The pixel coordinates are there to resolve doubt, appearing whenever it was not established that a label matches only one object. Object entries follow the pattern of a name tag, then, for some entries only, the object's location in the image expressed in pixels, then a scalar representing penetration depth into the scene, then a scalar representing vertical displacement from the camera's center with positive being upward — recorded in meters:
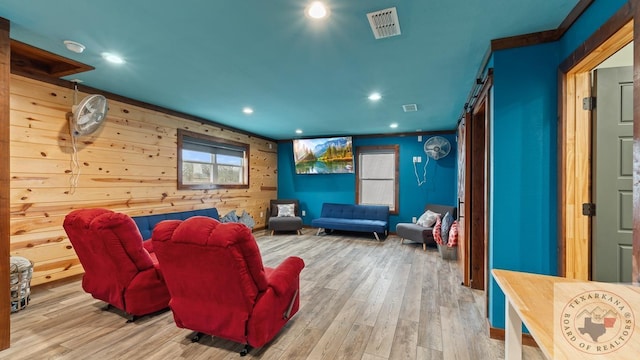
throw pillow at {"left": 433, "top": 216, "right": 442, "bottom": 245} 4.53 -0.88
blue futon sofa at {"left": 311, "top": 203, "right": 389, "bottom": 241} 5.89 -0.91
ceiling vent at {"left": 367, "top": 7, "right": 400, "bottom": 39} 1.85 +1.15
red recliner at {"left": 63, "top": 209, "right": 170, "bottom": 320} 2.19 -0.72
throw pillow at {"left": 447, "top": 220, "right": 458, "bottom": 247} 4.26 -0.86
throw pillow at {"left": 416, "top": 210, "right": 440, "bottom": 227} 5.36 -0.76
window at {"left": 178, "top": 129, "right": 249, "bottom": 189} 4.85 +0.35
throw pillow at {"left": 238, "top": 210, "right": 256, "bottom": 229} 5.74 -0.83
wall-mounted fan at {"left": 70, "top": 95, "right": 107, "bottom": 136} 3.09 +0.75
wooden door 3.10 -0.24
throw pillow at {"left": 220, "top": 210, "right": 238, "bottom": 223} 5.18 -0.74
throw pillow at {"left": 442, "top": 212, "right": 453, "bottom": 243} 4.36 -0.74
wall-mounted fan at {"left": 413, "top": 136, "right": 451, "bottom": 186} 5.64 +0.71
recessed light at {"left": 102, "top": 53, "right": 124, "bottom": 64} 2.58 +1.18
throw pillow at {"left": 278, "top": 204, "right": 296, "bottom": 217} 6.68 -0.75
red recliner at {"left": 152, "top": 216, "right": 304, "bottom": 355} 1.71 -0.72
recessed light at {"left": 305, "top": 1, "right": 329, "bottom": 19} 1.79 +1.16
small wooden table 0.79 -0.48
